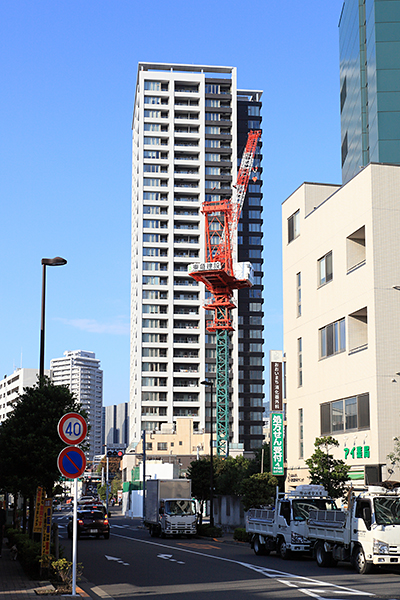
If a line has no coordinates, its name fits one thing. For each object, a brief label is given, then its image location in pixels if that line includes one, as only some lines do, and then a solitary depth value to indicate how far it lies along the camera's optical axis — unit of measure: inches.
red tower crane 4229.8
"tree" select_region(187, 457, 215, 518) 2274.9
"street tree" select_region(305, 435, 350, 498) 1312.7
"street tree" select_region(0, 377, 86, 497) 821.9
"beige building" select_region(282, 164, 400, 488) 1403.8
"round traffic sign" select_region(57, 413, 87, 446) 599.5
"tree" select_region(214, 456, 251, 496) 2342.5
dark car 1660.9
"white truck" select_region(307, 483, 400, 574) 767.1
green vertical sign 1807.3
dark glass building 1935.3
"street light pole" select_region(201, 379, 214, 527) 1858.5
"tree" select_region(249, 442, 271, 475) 2720.5
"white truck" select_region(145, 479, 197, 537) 1676.1
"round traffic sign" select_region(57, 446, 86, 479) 585.3
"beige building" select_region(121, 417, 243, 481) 4788.4
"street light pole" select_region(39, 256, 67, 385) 994.7
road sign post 586.2
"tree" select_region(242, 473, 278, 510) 1553.9
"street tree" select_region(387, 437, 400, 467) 1278.8
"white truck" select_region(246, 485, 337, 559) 1010.7
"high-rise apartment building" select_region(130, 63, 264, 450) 5093.5
